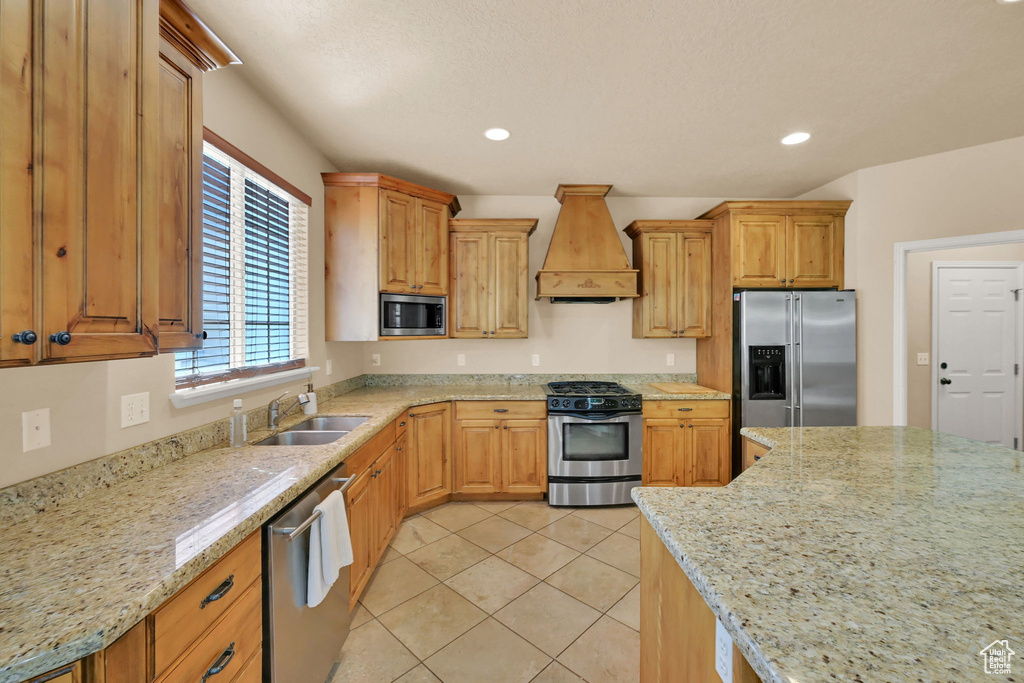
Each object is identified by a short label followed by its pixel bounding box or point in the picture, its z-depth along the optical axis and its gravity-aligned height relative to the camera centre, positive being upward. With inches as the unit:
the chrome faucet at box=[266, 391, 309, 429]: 82.0 -14.9
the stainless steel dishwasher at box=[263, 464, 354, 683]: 48.1 -35.7
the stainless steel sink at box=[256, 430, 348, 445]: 82.1 -20.7
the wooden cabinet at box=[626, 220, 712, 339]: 139.6 +23.3
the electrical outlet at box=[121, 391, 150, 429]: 54.2 -9.7
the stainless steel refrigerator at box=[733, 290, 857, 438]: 123.1 -2.6
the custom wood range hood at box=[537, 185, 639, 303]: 131.0 +29.8
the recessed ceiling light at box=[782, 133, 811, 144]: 102.7 +54.8
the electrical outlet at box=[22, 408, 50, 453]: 43.0 -9.9
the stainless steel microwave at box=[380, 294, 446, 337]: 119.2 +8.6
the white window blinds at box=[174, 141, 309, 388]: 71.3 +14.3
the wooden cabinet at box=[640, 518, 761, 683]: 34.8 -28.8
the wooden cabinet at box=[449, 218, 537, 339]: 136.6 +22.3
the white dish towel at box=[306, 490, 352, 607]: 54.6 -30.6
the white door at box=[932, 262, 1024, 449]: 145.9 -2.3
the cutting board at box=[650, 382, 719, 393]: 133.8 -16.2
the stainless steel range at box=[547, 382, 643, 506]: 124.4 -33.9
